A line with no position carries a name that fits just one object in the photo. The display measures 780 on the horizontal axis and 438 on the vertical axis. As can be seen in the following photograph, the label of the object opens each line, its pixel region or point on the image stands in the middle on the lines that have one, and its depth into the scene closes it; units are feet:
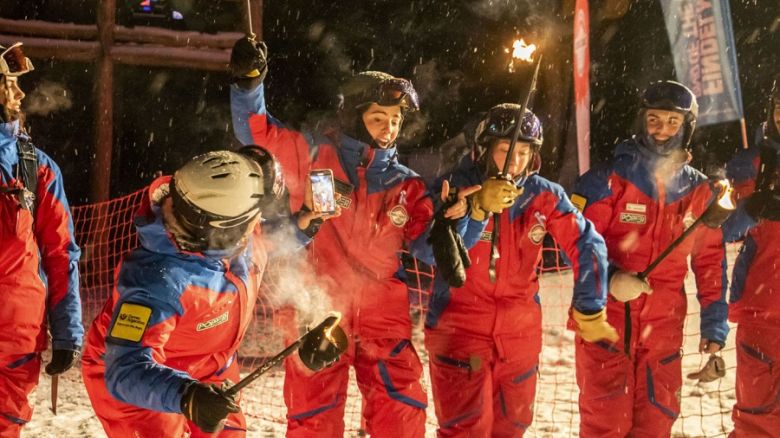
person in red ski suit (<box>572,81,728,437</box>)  15.15
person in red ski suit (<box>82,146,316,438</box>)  8.85
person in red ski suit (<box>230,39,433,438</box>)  13.57
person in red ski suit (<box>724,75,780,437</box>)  16.02
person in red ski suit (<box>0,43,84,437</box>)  12.32
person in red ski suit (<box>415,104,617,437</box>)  14.08
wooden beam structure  30.76
